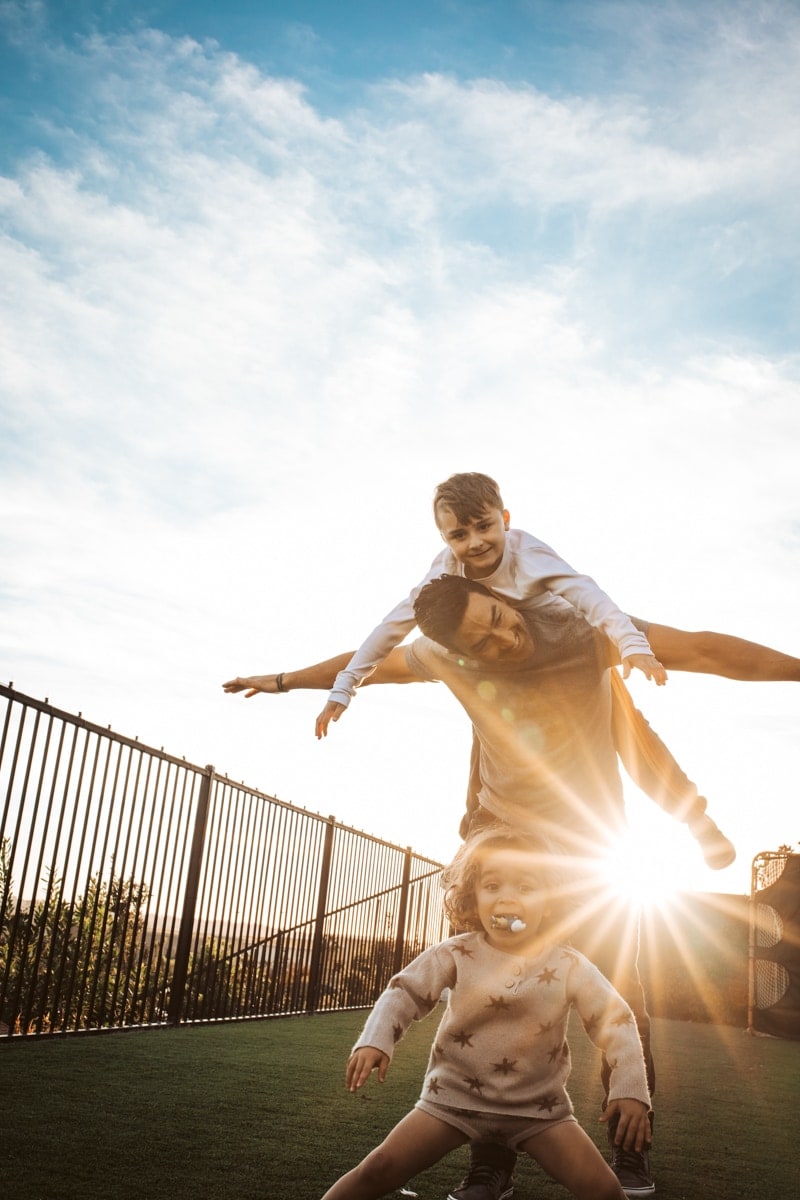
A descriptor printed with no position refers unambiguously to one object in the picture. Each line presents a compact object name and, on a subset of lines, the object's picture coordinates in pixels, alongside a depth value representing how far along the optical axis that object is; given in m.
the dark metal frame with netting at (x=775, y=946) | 11.45
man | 2.98
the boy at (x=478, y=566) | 3.46
